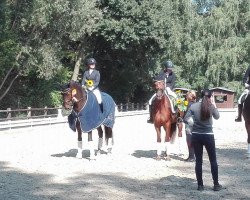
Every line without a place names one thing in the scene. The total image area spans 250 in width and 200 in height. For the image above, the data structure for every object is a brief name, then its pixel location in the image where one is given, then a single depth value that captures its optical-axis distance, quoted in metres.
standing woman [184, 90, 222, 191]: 9.73
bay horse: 13.97
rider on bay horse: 14.80
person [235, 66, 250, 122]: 15.16
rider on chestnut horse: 14.73
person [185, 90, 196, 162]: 14.23
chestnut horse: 14.18
